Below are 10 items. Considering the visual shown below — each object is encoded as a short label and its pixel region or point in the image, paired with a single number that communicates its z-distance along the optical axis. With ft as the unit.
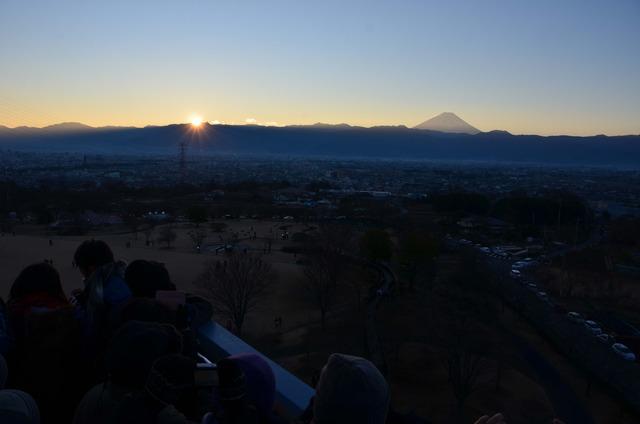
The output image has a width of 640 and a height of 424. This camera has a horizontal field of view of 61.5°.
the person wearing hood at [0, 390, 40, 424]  4.83
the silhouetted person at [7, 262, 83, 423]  7.11
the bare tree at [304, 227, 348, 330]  49.06
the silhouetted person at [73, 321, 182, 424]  5.68
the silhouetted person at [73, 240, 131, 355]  7.64
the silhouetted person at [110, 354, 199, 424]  5.32
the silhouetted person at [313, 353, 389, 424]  4.77
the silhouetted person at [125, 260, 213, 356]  8.14
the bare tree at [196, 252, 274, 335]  43.57
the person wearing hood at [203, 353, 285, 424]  5.30
